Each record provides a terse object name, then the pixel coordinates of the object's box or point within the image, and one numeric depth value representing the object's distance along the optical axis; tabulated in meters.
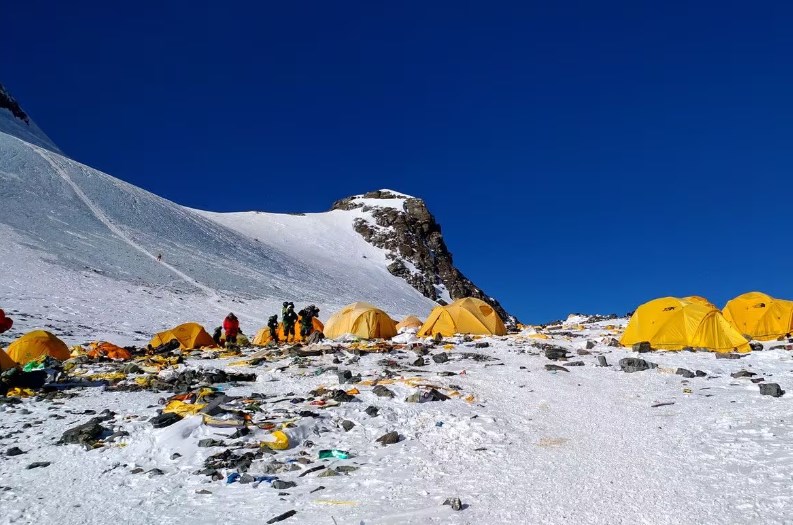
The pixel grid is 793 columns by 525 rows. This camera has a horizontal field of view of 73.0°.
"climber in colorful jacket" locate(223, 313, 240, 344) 24.47
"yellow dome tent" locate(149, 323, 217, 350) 24.11
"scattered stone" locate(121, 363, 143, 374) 15.68
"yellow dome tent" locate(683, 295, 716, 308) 24.49
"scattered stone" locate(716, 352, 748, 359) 14.92
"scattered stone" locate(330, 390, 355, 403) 10.74
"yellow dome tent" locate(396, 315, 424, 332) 26.53
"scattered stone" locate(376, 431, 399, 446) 8.56
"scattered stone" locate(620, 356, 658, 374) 13.52
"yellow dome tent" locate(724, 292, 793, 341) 20.22
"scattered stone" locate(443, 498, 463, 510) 6.17
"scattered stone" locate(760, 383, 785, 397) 10.43
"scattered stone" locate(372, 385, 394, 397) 11.06
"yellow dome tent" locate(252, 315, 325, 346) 26.94
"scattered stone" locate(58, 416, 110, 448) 8.74
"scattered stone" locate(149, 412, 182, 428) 9.23
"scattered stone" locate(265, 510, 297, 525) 6.07
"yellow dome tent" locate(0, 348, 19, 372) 14.91
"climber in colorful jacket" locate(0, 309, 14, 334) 16.44
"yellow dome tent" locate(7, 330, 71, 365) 18.45
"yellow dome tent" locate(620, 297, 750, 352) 16.86
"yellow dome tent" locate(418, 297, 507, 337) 24.17
